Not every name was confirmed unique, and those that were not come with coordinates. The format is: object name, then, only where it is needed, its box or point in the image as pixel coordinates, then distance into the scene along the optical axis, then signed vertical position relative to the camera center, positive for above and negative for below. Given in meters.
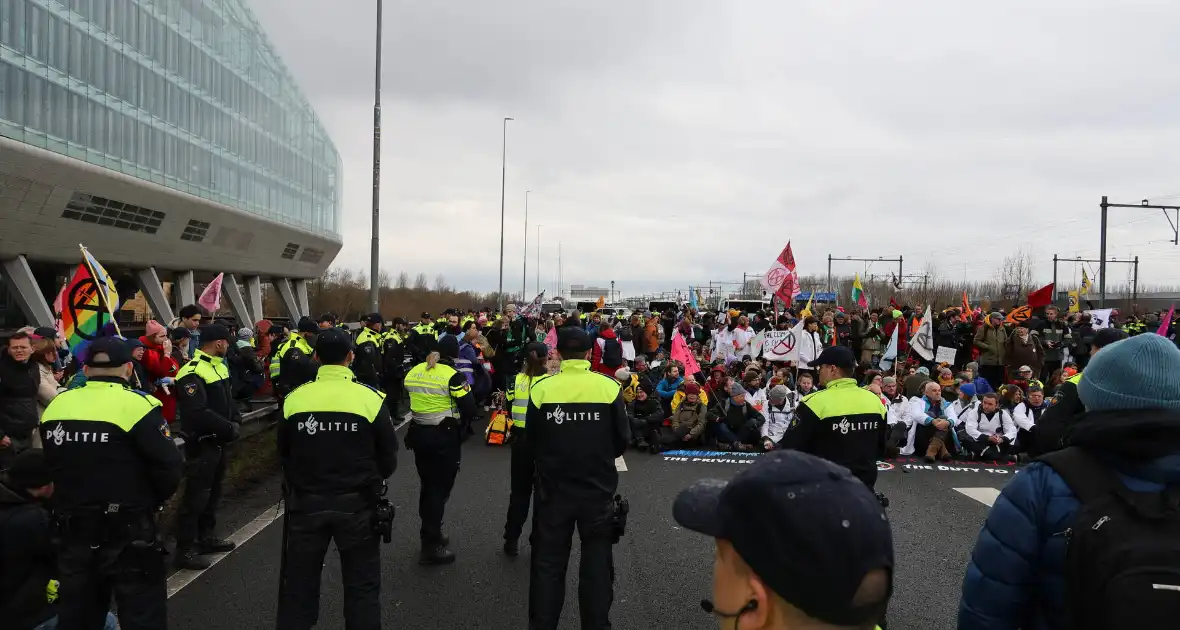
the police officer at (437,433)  6.45 -1.17
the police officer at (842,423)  5.01 -0.78
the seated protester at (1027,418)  11.67 -1.68
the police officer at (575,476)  4.75 -1.14
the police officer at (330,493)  4.38 -1.16
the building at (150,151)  29.72 +6.77
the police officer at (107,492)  4.01 -1.09
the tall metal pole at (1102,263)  27.11 +1.62
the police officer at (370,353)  12.38 -0.98
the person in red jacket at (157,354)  8.59 -0.75
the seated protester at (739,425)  12.24 -1.99
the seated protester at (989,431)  11.53 -1.88
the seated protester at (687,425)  12.20 -1.99
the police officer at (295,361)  9.23 -0.86
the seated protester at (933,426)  11.56 -1.83
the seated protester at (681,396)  12.62 -1.57
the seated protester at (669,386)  13.23 -1.49
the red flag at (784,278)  20.67 +0.66
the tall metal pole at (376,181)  19.67 +2.88
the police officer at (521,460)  6.59 -1.42
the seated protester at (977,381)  12.88 -1.29
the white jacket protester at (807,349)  15.30 -0.92
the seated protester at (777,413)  12.17 -1.77
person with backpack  1.88 -0.56
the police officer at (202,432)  6.04 -1.13
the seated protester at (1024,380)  12.79 -1.22
